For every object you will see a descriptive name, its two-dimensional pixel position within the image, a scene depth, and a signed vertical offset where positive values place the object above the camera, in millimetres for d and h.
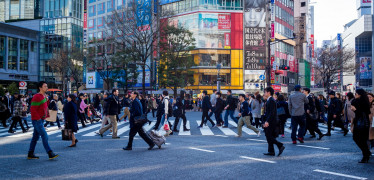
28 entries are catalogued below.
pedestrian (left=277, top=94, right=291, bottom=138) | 11219 -649
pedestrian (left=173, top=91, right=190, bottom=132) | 13109 -682
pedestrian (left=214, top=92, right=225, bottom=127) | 15608 -807
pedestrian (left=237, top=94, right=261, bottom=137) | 11617 -978
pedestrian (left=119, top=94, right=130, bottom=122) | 15232 -832
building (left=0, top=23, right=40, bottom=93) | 50875 +5899
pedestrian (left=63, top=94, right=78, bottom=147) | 8853 -721
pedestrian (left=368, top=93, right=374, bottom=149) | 7320 -683
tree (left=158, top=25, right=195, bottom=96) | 38906 +3767
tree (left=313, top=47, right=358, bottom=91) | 41000 +3592
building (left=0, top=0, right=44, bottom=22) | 68375 +16723
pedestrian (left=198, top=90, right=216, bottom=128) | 14859 -676
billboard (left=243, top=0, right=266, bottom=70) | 50156 +8151
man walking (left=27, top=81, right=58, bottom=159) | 7141 -626
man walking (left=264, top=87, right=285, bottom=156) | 7668 -831
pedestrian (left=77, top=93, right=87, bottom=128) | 15759 -733
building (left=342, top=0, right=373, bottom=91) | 75688 +11309
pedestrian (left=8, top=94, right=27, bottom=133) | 13359 -850
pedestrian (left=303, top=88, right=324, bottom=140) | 11023 -850
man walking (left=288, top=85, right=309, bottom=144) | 10023 -550
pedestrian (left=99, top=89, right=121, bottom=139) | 11070 -701
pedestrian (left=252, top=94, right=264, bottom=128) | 14070 -768
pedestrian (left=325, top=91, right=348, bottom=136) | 12367 -819
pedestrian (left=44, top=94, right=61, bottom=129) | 13110 -633
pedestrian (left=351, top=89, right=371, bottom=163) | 6980 -667
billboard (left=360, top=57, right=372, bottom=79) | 75438 +4791
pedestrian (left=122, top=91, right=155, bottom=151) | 8633 -987
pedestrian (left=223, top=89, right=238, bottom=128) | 15549 -708
